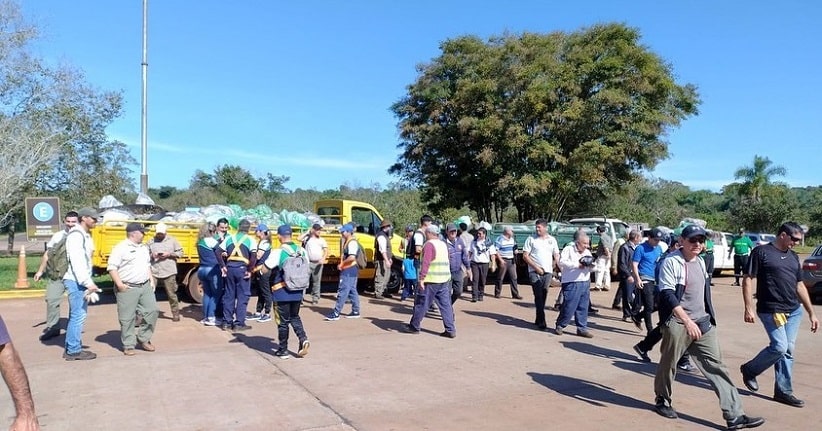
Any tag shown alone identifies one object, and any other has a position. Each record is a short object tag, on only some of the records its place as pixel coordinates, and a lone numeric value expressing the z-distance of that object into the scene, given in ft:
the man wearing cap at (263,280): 31.91
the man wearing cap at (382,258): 41.83
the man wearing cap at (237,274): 30.78
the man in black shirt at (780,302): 19.54
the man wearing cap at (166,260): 32.63
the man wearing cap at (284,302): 23.94
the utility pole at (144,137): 56.49
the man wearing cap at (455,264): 36.83
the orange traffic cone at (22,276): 44.55
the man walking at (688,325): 17.21
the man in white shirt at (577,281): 29.66
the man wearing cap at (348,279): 34.32
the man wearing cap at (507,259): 45.85
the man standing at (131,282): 24.45
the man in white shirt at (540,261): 31.91
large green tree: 75.97
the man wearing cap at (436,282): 29.50
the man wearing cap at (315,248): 38.42
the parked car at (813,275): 44.19
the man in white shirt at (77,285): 23.49
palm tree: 147.33
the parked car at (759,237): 77.26
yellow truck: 37.22
